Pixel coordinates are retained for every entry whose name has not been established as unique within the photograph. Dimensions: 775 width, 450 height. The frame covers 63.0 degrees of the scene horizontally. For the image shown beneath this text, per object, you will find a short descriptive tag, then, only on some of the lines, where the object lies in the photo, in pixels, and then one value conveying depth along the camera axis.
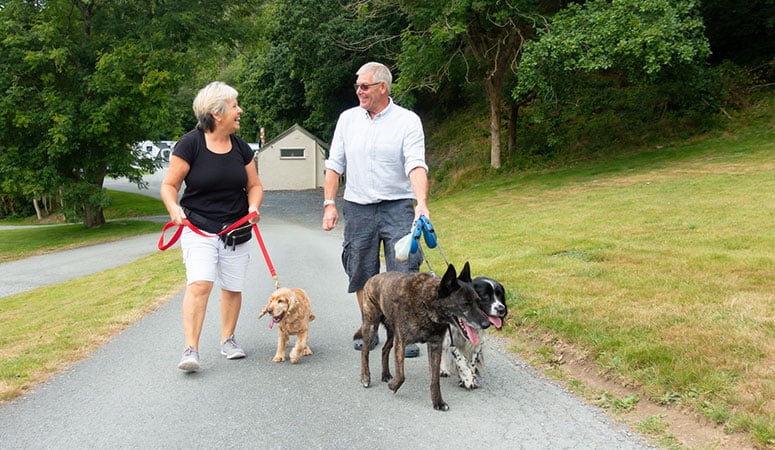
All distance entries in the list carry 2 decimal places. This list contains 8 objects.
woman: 5.30
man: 5.26
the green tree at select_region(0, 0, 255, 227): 27.12
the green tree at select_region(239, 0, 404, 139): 37.72
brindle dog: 4.29
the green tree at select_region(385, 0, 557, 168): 24.14
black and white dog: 4.27
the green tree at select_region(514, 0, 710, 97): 19.94
